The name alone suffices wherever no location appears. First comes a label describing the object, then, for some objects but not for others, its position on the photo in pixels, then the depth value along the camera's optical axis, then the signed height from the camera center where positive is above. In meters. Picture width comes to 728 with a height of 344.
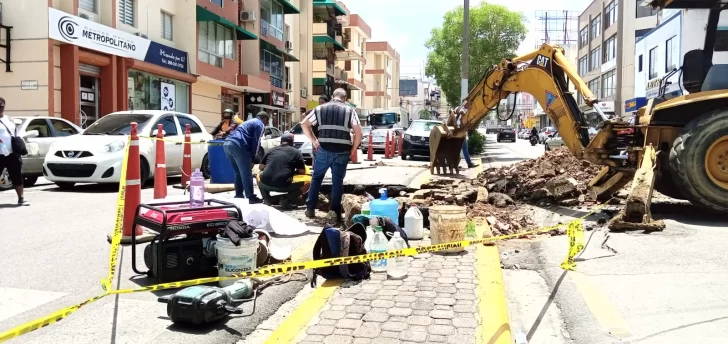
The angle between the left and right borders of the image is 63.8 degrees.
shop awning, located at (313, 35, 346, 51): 49.72 +9.54
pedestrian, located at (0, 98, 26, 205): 8.65 -0.11
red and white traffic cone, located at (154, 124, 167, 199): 7.52 -0.31
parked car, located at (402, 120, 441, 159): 20.70 +0.36
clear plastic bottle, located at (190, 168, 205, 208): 4.96 -0.39
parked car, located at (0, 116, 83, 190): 11.60 +0.19
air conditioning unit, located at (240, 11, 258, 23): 32.12 +7.35
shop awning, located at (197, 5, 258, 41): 26.34 +6.17
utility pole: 22.52 +3.98
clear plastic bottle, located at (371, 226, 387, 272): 5.10 -0.85
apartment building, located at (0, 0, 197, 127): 17.83 +3.17
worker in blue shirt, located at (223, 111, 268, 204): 8.40 +0.02
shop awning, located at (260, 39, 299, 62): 35.75 +6.49
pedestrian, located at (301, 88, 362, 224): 7.33 +0.11
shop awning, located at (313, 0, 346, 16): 48.62 +12.44
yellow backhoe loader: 7.20 +0.28
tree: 41.16 +8.16
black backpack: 4.75 -0.83
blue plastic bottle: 6.13 -0.59
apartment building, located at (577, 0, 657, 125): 49.66 +10.31
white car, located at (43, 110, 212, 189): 10.78 -0.03
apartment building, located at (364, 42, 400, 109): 78.56 +10.55
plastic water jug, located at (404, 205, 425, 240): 6.40 -0.81
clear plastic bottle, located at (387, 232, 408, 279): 4.85 -0.98
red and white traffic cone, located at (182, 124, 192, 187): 11.27 -0.19
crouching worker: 8.45 -0.37
